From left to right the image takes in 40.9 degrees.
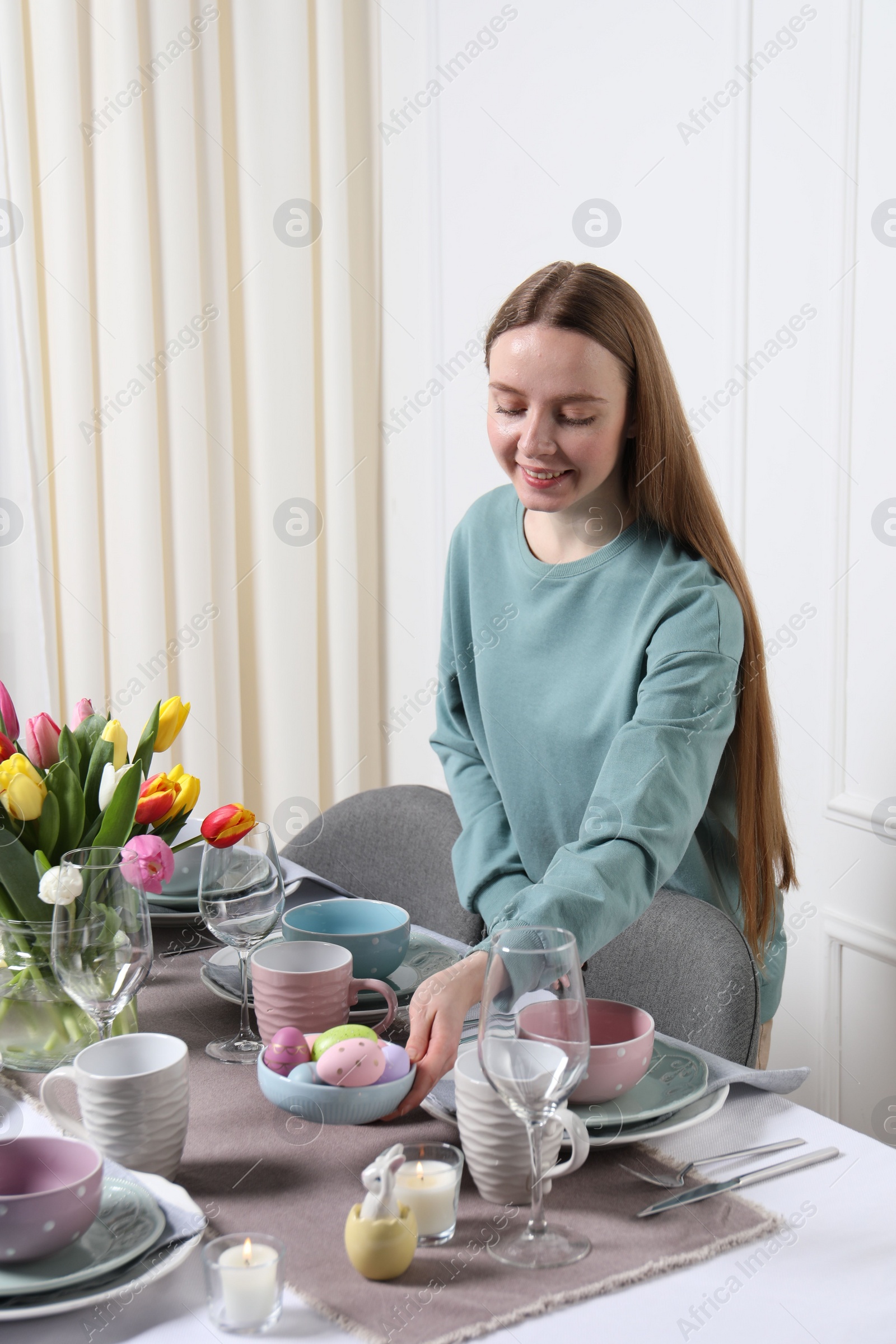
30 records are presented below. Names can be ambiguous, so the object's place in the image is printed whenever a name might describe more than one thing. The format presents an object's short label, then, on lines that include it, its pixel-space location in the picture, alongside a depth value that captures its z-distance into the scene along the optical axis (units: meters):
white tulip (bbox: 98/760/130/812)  1.08
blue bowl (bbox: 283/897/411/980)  1.17
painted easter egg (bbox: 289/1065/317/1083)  0.92
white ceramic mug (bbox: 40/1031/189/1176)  0.82
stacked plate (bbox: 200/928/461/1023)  1.14
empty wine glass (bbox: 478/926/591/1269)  0.75
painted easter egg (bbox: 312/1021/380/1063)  0.94
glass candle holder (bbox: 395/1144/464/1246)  0.77
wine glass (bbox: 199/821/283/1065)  1.07
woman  1.20
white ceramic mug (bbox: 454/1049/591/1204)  0.82
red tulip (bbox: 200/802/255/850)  1.09
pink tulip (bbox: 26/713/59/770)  1.12
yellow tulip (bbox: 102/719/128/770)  1.11
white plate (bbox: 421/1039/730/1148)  0.87
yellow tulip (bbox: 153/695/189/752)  1.19
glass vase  1.03
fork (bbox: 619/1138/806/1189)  0.84
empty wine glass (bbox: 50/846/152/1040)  0.91
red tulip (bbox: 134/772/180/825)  1.14
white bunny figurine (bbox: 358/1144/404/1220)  0.74
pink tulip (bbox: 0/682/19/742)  1.17
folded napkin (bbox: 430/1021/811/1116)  0.96
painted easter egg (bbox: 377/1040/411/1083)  0.93
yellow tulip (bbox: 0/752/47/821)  1.04
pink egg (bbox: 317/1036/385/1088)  0.92
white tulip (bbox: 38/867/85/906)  0.93
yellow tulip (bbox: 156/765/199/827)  1.17
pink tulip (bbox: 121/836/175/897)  1.04
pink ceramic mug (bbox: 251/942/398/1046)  1.02
